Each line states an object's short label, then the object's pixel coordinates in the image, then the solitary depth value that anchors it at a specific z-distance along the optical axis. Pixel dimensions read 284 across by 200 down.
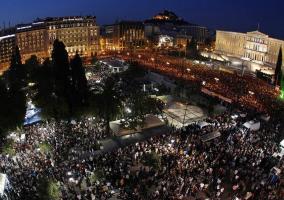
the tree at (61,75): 32.62
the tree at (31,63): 54.76
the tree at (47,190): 18.39
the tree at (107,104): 31.02
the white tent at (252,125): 30.26
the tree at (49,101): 31.33
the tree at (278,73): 50.75
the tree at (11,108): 28.77
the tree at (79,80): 33.58
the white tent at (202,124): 31.00
